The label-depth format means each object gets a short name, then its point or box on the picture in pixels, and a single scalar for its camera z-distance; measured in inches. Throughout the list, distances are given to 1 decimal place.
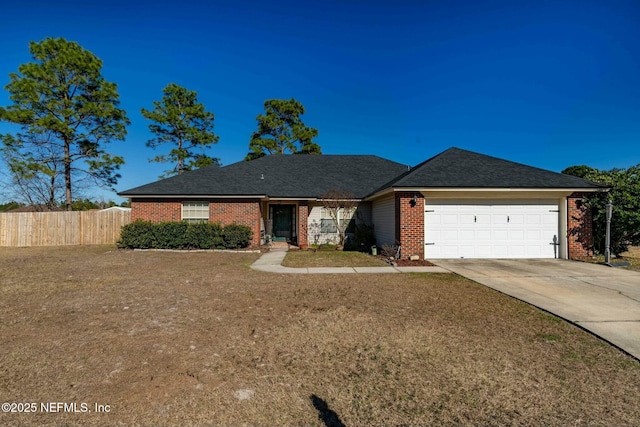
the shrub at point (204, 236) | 554.3
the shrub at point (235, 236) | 560.1
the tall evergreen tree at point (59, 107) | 773.9
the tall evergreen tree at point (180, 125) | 1101.7
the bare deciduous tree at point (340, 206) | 605.3
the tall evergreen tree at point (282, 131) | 1200.8
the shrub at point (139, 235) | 556.4
